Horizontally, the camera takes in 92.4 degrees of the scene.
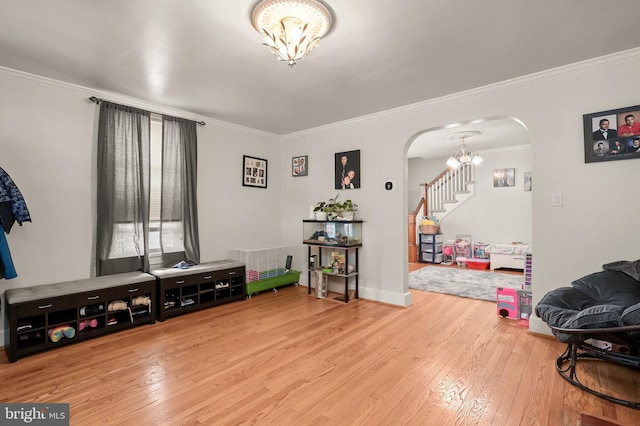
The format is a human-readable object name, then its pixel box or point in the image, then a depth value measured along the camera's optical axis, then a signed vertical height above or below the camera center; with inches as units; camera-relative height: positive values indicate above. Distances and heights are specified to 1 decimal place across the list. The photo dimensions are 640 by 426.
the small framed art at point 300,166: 202.5 +33.8
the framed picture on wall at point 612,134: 102.9 +27.7
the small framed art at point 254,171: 194.1 +29.1
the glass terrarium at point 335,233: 174.7 -10.0
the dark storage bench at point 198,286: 140.6 -35.2
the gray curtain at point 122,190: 133.4 +12.2
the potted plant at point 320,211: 182.7 +2.9
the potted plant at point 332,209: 179.5 +4.0
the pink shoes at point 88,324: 117.0 -41.3
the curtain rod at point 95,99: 130.0 +50.1
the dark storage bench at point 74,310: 104.0 -35.6
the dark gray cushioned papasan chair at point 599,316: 76.9 -27.8
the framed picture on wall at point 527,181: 261.9 +29.0
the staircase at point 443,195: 298.3 +20.3
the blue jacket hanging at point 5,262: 103.9 -15.3
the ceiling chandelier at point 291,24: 77.1 +51.6
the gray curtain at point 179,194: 156.6 +12.0
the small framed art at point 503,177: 271.9 +33.7
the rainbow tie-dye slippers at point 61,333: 109.9 -42.0
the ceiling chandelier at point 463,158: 221.5 +45.8
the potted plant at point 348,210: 174.9 +3.3
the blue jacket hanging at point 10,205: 104.3 +4.3
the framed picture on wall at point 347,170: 177.0 +27.1
